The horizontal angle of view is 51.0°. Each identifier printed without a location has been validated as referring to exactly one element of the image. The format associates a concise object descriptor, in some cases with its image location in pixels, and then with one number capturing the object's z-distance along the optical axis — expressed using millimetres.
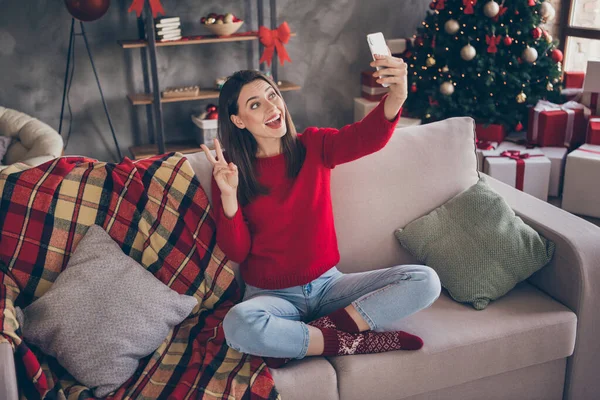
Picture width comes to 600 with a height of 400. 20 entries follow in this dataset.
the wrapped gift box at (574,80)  3961
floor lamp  3860
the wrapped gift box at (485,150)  3615
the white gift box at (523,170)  3467
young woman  1751
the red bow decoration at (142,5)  3576
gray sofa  1679
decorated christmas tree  3623
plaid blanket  1655
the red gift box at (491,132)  3807
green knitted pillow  1922
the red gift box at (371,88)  4500
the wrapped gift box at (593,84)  3496
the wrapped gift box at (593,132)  3439
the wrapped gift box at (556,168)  3539
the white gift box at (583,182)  3314
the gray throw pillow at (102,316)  1590
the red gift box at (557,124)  3625
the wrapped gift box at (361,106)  4450
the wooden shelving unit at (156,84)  3832
